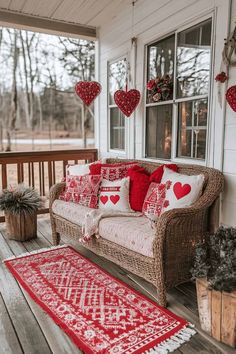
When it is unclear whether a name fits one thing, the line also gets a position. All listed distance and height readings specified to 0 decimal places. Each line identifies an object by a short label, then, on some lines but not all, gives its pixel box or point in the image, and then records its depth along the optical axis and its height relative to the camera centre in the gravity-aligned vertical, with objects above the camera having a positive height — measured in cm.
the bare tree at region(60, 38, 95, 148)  618 +172
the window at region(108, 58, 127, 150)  387 +43
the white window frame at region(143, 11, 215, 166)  247 +35
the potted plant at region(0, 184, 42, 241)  332 -81
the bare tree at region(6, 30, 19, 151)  664 +93
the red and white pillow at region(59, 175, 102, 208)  297 -53
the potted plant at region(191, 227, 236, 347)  163 -82
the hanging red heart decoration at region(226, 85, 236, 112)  218 +31
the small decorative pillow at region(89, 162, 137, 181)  312 -34
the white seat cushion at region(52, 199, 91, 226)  274 -70
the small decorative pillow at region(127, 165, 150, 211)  279 -48
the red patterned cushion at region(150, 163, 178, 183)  272 -32
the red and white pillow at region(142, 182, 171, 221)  244 -53
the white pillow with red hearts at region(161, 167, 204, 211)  228 -41
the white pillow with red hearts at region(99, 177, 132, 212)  279 -55
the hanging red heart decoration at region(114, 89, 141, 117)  340 +44
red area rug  168 -115
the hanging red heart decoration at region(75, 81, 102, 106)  373 +60
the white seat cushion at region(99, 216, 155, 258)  208 -71
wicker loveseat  198 -74
